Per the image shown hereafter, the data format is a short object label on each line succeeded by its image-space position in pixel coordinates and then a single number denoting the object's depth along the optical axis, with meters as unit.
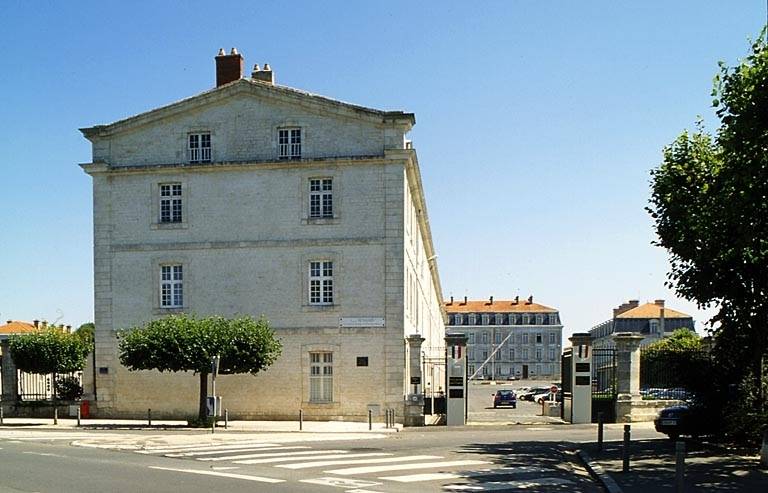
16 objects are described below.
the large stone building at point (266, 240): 30.08
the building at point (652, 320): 103.00
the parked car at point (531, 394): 69.67
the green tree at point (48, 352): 31.56
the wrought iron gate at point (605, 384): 29.12
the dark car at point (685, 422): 20.14
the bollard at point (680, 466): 10.16
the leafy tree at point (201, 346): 27.45
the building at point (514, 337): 129.25
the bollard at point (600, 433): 17.97
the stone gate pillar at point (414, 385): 28.66
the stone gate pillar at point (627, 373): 28.83
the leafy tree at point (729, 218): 13.36
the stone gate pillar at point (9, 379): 32.41
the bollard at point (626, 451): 14.61
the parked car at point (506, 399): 54.16
